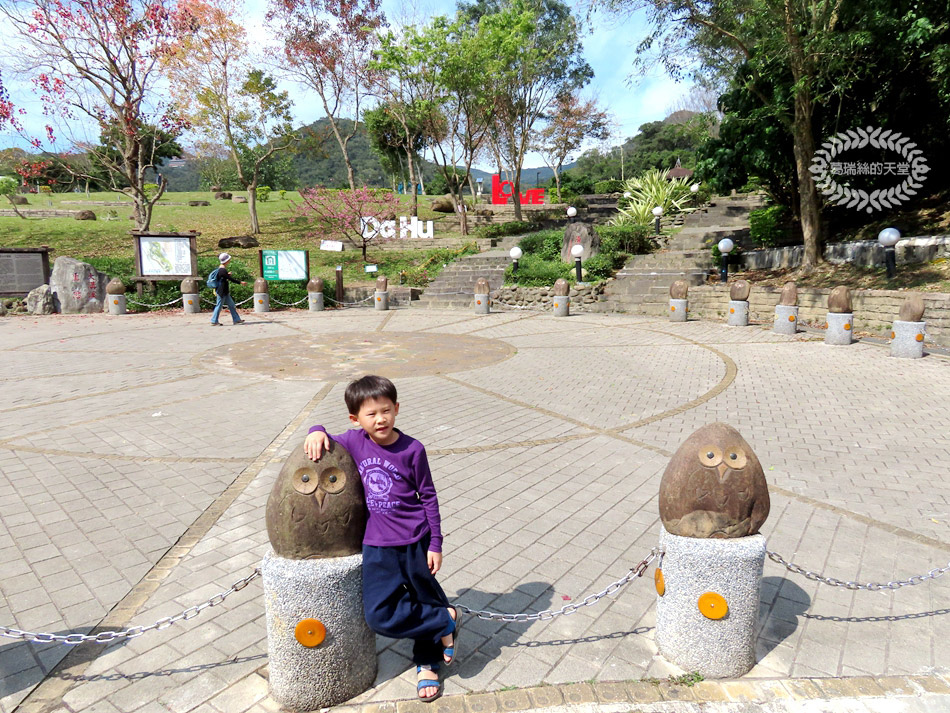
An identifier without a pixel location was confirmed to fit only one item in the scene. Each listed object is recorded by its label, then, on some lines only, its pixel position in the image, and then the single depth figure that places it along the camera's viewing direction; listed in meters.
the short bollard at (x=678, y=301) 13.90
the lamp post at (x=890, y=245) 11.18
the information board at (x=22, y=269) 15.85
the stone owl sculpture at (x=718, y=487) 2.48
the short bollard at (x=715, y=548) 2.49
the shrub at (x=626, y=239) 18.27
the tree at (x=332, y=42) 24.66
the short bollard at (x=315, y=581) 2.22
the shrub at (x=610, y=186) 39.69
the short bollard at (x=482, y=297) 16.17
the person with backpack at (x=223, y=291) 13.52
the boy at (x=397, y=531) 2.35
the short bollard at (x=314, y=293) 16.98
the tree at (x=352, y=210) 22.23
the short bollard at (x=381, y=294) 17.22
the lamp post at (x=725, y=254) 14.73
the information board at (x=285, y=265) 17.69
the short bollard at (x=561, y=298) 15.25
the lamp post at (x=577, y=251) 15.80
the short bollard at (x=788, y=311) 11.69
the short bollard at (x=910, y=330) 9.16
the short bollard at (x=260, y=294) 16.47
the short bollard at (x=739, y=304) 12.74
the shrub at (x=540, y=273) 17.19
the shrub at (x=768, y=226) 17.52
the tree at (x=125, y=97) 17.67
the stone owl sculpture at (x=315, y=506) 2.21
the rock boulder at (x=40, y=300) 15.96
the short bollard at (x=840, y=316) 10.38
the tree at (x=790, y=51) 11.38
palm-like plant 22.52
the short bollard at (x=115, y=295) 15.86
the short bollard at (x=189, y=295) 16.27
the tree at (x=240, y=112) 22.62
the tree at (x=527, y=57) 22.58
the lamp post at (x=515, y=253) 17.33
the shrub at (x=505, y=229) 25.12
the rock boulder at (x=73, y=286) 16.09
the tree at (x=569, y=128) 35.62
